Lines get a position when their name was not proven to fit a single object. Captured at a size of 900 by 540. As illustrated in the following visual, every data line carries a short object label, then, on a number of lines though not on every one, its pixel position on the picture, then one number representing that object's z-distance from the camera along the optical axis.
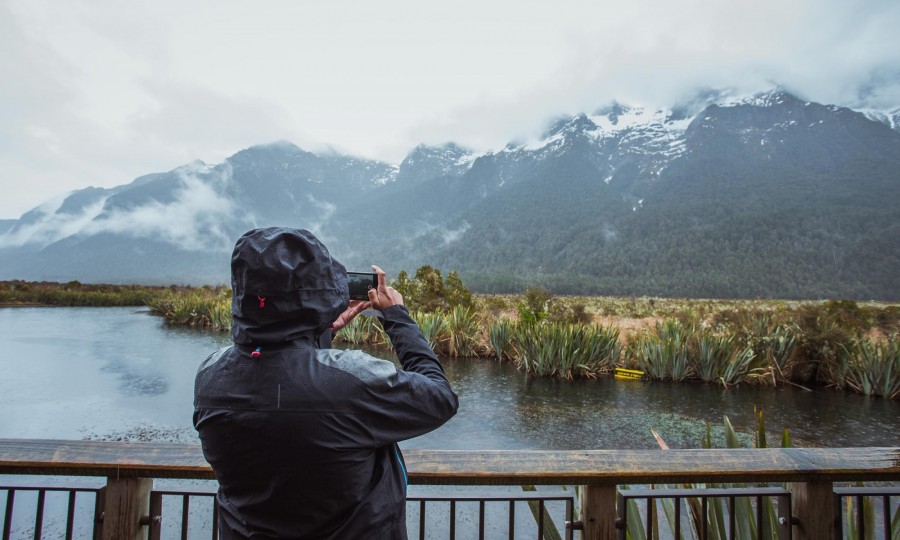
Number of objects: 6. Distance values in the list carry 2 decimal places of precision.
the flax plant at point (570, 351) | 10.18
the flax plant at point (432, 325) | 12.78
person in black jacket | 0.94
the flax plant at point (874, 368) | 8.52
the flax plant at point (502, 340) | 12.37
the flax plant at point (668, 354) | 9.94
